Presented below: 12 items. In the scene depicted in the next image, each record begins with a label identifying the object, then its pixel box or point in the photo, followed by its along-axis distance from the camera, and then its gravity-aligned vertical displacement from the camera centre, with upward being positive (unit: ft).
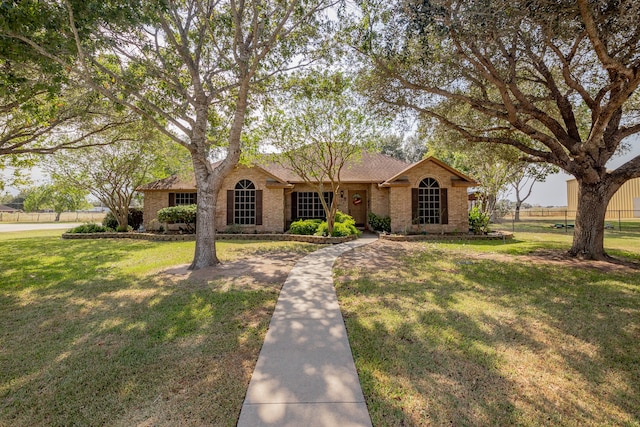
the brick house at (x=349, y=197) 52.80 +2.85
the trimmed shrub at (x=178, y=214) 52.21 -0.33
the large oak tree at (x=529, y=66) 20.02 +13.49
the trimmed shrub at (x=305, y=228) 49.67 -2.85
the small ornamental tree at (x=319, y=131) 40.75 +12.52
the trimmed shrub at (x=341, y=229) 46.79 -2.92
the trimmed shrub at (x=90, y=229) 55.72 -3.16
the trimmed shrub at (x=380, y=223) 55.86 -2.32
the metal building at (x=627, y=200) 104.53 +3.61
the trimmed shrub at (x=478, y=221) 51.01 -1.86
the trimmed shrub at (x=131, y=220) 62.39 -1.62
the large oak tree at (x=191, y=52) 22.76 +15.19
